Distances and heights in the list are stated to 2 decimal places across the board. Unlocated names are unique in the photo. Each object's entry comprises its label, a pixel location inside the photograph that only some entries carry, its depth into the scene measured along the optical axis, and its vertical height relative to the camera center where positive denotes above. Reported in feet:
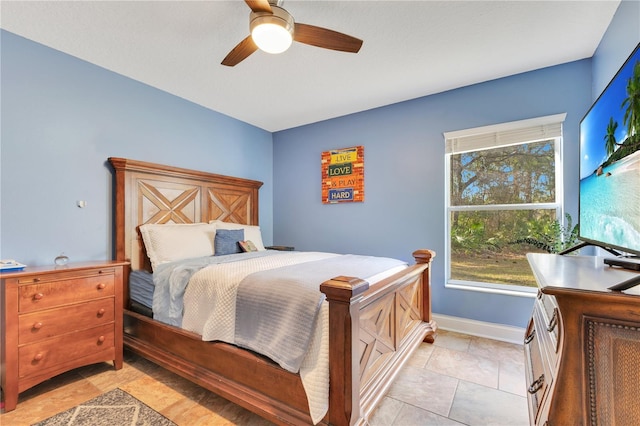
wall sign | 12.17 +1.71
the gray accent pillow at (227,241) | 9.84 -1.03
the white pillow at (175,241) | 8.43 -0.92
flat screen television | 3.24 +0.70
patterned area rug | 5.42 -4.08
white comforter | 4.60 -2.15
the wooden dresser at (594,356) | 2.44 -1.31
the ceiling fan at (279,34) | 5.34 +3.72
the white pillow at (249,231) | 10.94 -0.75
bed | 4.53 -2.73
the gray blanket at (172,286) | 6.88 -1.88
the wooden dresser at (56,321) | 5.82 -2.54
